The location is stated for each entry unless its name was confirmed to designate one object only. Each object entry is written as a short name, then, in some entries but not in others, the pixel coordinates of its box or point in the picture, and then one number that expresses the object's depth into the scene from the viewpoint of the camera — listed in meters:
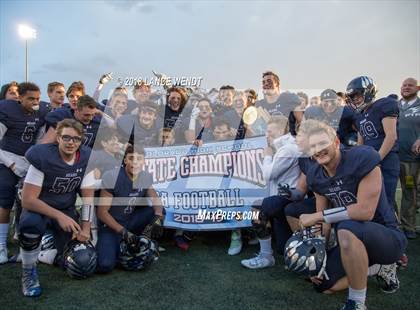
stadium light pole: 16.75
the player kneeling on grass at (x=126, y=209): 4.00
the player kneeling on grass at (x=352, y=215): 2.88
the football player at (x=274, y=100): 5.69
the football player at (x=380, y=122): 4.19
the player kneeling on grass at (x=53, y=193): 3.40
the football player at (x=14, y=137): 4.48
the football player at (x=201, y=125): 5.37
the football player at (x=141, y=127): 5.31
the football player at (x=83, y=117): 4.61
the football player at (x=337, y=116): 5.12
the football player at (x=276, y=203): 4.07
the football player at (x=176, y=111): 5.72
